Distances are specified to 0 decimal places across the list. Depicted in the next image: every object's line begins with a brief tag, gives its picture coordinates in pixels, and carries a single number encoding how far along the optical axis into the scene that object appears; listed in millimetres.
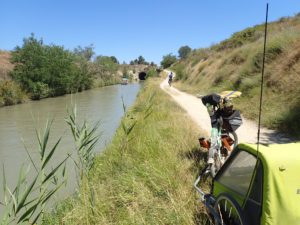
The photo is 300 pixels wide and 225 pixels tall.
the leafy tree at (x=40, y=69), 26313
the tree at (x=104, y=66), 54583
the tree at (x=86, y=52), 51234
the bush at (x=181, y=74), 30288
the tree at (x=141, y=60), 115603
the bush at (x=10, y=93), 21844
